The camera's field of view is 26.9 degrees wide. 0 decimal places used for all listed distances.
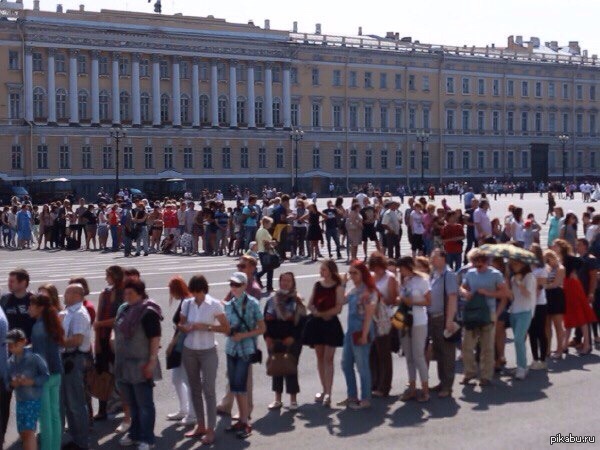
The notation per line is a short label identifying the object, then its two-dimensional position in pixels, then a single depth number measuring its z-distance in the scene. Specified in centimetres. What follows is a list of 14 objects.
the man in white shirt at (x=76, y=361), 1153
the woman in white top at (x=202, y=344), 1180
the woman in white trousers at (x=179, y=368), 1223
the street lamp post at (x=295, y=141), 8675
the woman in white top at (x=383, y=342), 1355
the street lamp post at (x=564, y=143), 9778
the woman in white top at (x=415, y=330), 1344
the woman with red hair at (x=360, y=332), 1297
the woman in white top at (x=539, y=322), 1510
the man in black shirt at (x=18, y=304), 1190
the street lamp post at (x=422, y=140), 9077
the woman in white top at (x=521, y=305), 1445
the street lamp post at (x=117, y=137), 7544
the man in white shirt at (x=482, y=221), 2634
